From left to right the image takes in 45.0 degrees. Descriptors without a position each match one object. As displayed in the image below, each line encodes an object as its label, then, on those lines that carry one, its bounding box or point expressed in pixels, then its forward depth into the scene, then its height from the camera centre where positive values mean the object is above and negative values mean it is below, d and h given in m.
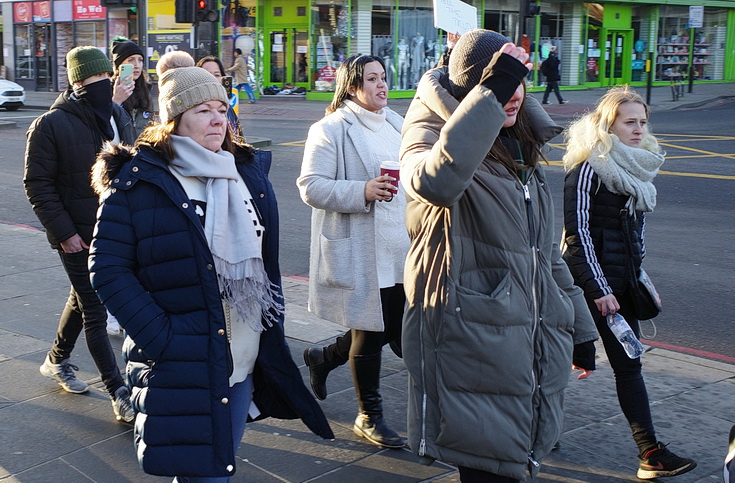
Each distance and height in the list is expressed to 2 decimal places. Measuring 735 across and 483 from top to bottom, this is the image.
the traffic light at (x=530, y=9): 19.12 +1.80
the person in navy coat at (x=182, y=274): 2.86 -0.59
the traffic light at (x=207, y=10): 14.24 +1.30
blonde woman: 3.96 -0.61
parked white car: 27.17 -0.18
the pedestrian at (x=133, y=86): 5.61 +0.03
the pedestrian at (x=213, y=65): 6.75 +0.20
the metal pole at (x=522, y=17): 19.02 +1.64
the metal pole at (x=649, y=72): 25.50 +0.64
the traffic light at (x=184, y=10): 14.34 +1.30
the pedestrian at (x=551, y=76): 26.77 +0.54
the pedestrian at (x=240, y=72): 24.64 +0.55
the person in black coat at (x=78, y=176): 4.59 -0.44
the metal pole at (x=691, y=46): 36.66 +1.97
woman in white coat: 4.23 -0.66
